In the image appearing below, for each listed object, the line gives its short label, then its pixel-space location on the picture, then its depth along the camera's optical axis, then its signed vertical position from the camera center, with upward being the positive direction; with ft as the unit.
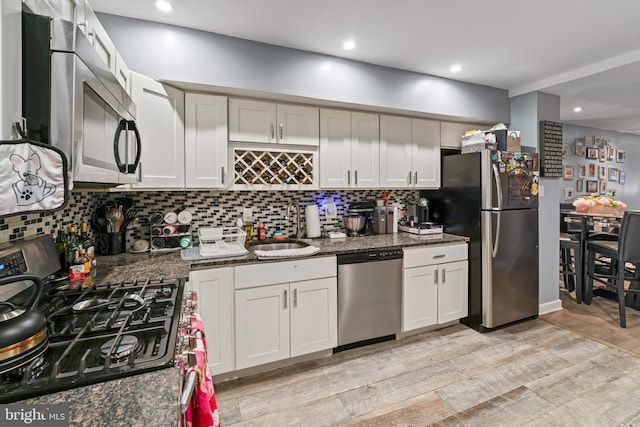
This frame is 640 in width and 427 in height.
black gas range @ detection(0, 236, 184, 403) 2.30 -1.19
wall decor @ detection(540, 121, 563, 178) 10.49 +2.29
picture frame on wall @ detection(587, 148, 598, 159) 17.46 +3.52
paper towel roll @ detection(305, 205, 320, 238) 9.32 -0.16
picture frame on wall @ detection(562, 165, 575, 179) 16.61 +2.31
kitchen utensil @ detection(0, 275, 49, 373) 2.32 -0.93
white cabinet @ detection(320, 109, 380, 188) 8.94 +2.00
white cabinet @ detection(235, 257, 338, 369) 6.95 -2.34
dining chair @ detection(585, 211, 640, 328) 9.55 -1.19
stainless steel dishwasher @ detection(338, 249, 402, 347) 7.99 -2.19
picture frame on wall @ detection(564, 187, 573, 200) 16.92 +1.17
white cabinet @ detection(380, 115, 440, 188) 9.83 +2.09
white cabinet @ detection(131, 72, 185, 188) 6.56 +1.92
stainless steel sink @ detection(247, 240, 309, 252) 8.47 -0.85
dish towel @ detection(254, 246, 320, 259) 7.05 -0.91
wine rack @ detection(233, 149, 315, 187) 8.21 +1.35
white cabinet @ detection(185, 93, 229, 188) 7.38 +1.85
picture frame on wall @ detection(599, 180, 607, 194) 18.01 +1.64
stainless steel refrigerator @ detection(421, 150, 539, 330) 9.29 -0.47
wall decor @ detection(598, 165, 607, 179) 17.98 +2.52
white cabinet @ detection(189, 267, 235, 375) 6.56 -2.17
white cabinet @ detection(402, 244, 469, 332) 8.84 -2.17
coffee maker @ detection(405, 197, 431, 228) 10.41 +0.02
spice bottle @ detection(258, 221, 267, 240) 8.95 -0.49
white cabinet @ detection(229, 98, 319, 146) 7.93 +2.53
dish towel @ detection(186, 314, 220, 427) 2.81 -1.77
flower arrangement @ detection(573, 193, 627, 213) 11.80 +0.35
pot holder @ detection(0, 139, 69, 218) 2.56 +0.34
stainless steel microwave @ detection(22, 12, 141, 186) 2.78 +1.22
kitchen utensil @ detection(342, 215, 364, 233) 9.88 -0.27
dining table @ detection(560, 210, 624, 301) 11.28 -0.43
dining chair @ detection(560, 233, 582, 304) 11.58 -1.90
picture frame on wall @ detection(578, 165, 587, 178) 17.29 +2.45
